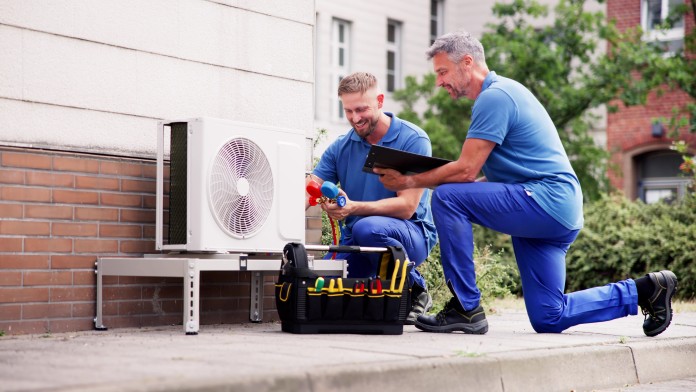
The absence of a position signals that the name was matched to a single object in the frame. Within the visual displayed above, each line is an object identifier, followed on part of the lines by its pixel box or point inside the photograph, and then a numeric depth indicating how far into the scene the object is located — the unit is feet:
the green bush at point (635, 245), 42.22
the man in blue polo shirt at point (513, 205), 20.16
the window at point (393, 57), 83.35
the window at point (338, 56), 77.15
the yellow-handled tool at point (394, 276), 19.55
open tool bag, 19.11
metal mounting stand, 18.60
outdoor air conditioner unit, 19.49
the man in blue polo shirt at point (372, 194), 21.40
